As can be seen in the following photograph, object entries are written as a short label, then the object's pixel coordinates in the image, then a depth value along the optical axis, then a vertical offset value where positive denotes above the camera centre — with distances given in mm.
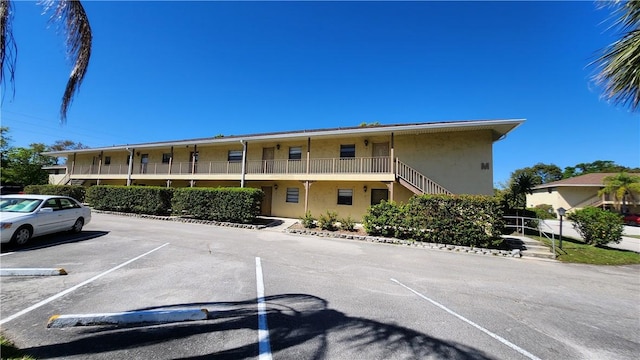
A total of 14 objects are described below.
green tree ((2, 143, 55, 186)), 27422 +2421
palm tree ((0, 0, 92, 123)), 3365 +2122
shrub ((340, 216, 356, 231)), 12016 -1114
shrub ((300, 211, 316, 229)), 12555 -1115
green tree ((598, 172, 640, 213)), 24781 +2443
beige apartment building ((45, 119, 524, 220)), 13125 +2348
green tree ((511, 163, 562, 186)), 59531 +8926
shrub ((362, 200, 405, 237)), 10812 -714
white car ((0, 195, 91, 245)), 6748 -779
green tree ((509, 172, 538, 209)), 14320 +1022
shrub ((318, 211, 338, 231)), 12258 -1052
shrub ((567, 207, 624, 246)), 10258 -638
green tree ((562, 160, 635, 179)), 56519 +10019
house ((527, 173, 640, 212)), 26441 +1777
